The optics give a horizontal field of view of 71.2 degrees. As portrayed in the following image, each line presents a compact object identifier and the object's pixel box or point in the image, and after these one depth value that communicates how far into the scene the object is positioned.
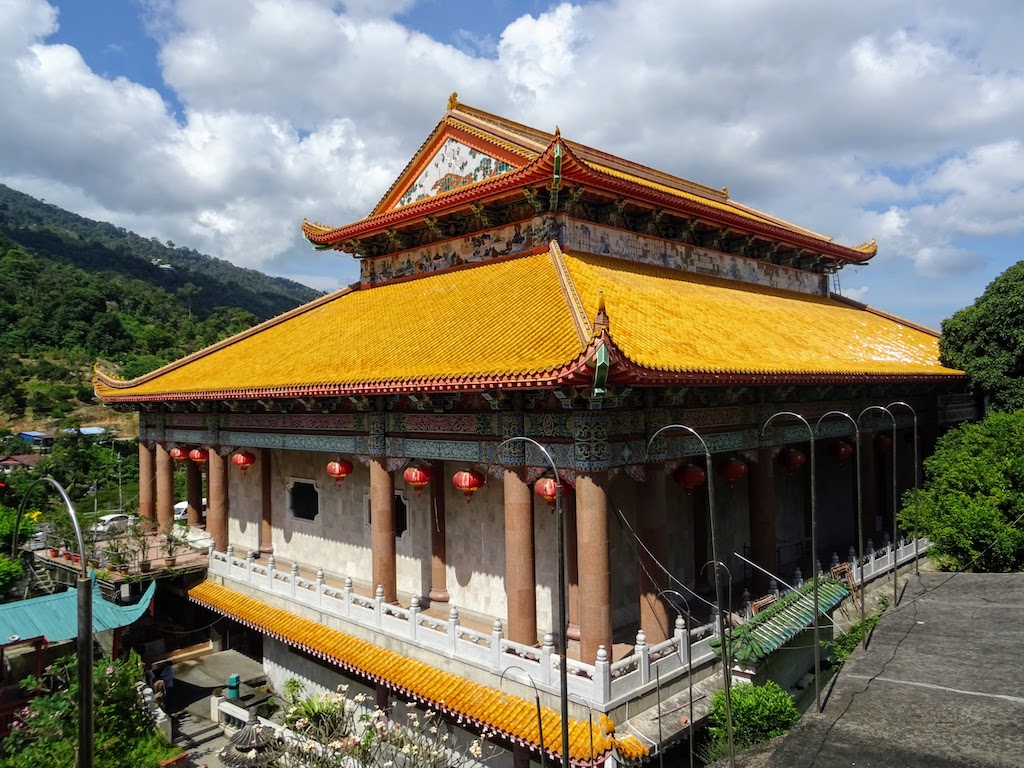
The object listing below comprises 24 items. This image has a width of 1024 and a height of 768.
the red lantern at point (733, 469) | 14.19
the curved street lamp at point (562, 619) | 7.44
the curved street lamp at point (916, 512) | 15.95
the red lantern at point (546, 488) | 11.31
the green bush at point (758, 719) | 10.57
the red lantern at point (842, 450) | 18.36
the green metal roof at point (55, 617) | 15.50
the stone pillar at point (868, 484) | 19.45
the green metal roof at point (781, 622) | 11.48
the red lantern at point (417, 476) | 13.67
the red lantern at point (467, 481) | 12.62
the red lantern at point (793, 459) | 16.22
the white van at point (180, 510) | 42.00
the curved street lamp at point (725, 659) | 7.54
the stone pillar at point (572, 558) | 12.52
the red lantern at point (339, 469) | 15.54
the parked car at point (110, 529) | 22.17
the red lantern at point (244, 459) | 18.70
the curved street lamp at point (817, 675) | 8.82
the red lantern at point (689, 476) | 12.58
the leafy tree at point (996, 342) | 19.28
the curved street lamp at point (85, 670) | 5.65
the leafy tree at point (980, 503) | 15.61
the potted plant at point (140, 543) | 18.61
